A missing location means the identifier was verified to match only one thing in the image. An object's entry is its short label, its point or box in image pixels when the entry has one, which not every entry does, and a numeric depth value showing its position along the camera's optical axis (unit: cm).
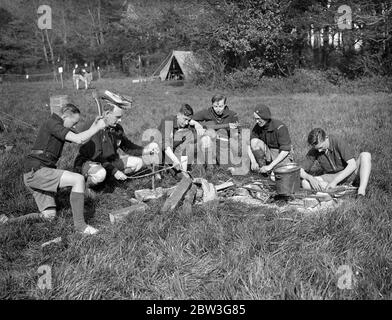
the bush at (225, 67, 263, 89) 2048
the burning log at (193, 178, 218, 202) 486
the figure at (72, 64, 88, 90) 2182
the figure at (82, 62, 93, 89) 2334
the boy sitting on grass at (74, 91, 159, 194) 520
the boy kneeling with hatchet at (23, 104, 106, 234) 411
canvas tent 2905
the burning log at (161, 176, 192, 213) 445
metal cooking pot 467
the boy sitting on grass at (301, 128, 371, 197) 487
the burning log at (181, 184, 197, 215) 438
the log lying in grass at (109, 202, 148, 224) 429
